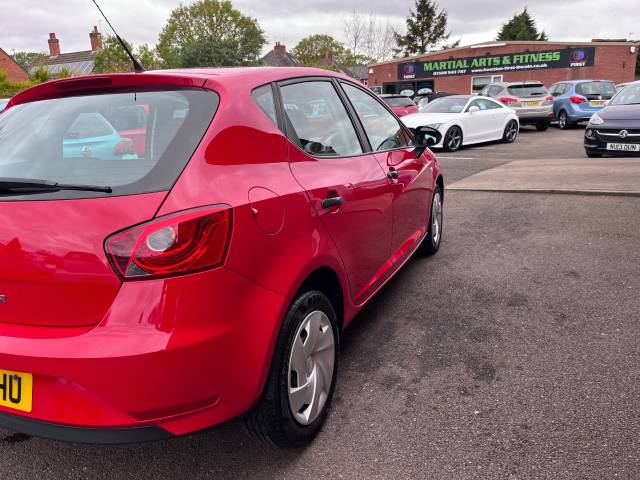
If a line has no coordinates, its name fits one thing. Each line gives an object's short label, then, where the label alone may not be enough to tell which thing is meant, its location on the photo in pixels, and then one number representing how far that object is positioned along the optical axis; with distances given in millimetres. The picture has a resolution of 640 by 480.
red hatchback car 1665
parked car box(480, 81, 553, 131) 18016
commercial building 38688
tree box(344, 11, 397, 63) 69562
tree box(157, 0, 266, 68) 48438
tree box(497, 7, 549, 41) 66312
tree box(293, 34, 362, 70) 82062
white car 13102
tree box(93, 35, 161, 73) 47969
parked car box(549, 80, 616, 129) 17531
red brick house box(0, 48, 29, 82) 44812
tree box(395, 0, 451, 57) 66625
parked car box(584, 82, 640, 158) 9258
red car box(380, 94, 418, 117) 18653
